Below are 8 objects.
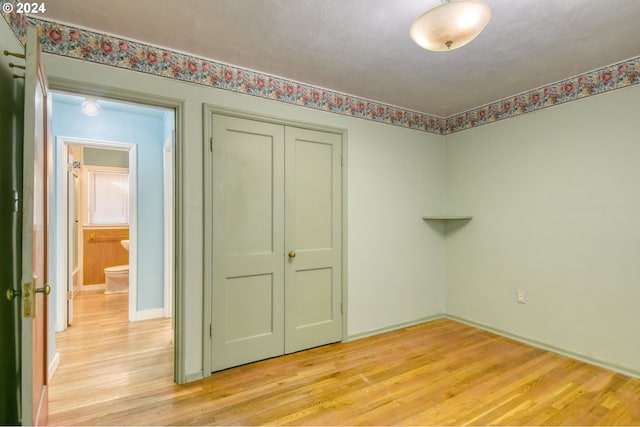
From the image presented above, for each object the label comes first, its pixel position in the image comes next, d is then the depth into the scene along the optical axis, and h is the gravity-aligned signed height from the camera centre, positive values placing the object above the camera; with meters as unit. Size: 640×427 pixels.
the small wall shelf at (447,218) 3.74 -0.04
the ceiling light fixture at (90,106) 3.42 +1.11
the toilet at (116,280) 5.30 -1.08
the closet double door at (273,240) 2.69 -0.23
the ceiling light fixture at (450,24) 1.52 +0.92
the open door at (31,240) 1.34 -0.11
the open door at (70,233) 3.78 -0.24
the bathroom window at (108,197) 5.95 +0.29
